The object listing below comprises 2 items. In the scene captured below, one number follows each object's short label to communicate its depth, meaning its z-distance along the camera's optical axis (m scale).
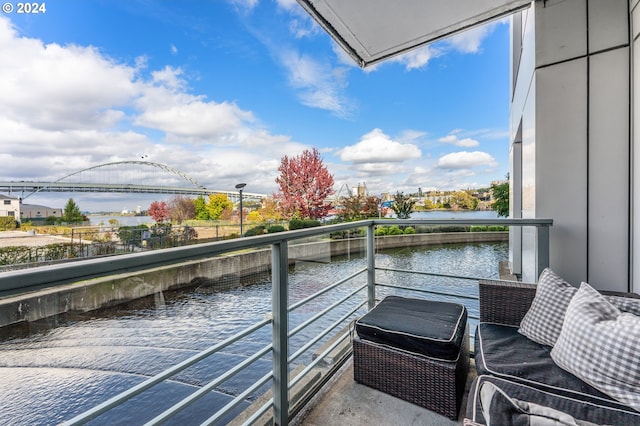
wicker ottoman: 1.42
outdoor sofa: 0.84
